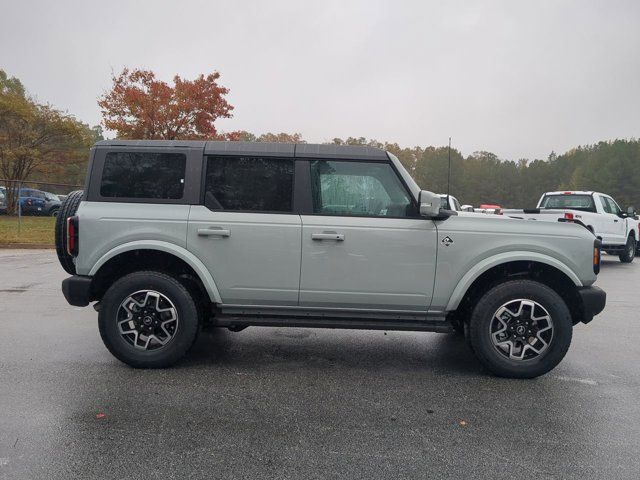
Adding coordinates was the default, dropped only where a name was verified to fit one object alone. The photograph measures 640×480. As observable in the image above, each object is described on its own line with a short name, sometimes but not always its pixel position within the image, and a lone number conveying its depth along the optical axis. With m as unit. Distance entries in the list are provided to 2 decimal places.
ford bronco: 4.40
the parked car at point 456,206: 14.13
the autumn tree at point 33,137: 26.73
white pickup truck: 14.44
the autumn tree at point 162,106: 23.34
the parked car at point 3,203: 24.43
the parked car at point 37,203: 27.91
